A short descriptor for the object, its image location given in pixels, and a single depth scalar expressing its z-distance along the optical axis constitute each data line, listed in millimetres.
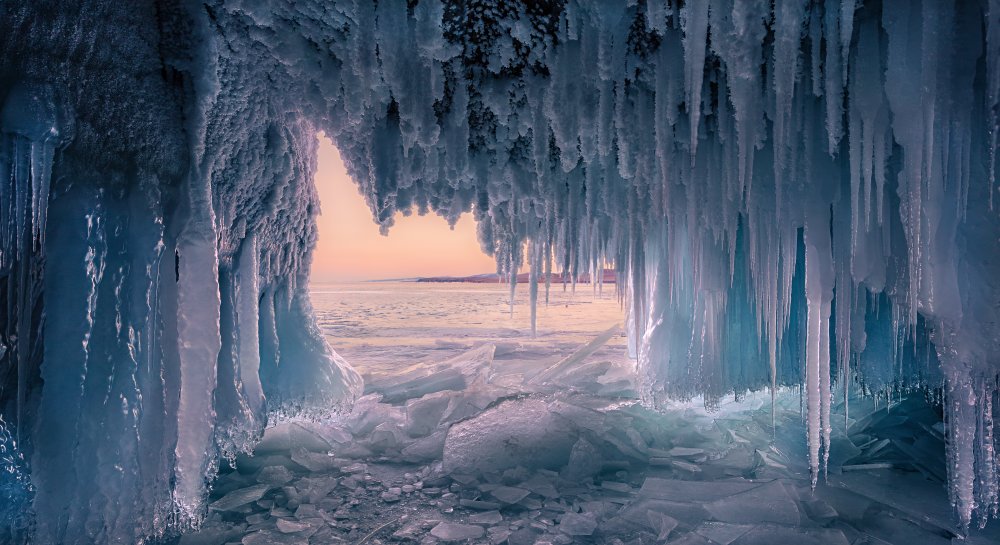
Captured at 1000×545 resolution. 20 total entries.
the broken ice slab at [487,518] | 3195
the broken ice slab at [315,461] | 4129
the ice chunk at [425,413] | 5059
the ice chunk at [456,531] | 3002
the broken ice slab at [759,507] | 3016
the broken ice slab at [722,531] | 2801
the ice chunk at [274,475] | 3842
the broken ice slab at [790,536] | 2770
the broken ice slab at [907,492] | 3158
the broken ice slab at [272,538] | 2961
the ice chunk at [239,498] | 3403
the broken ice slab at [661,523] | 2966
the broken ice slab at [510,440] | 4078
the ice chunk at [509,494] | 3524
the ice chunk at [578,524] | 3072
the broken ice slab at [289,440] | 4555
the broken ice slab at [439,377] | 6309
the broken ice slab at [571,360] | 7307
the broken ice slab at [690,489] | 3396
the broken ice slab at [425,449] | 4379
